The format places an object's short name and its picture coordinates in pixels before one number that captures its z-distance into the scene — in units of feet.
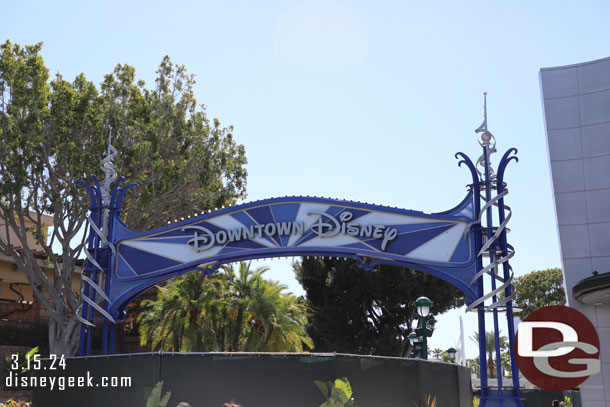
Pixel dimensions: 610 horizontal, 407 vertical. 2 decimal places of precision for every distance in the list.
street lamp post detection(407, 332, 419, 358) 71.54
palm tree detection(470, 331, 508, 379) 235.40
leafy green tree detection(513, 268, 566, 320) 205.26
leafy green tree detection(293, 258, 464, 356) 135.74
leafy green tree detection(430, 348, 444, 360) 348.43
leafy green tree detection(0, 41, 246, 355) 92.79
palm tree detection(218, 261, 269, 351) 111.75
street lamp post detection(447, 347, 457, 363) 103.40
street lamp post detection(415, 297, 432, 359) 62.34
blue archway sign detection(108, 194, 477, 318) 60.29
